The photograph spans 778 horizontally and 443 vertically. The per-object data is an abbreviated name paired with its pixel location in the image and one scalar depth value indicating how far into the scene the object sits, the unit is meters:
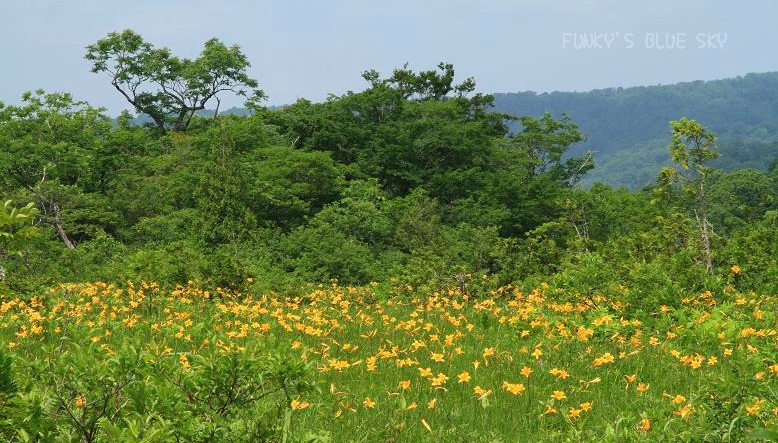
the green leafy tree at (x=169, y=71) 74.00
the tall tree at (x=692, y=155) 26.30
